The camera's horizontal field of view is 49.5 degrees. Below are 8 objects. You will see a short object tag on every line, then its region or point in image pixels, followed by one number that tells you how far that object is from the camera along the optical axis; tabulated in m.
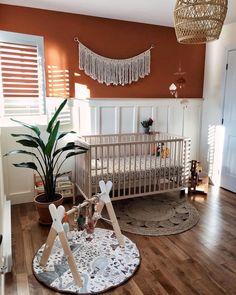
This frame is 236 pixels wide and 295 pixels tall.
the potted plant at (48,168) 2.59
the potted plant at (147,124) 3.83
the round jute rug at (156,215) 2.69
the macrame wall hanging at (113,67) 3.41
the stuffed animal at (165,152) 3.45
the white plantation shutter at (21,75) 2.99
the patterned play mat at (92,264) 1.88
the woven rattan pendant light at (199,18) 1.46
